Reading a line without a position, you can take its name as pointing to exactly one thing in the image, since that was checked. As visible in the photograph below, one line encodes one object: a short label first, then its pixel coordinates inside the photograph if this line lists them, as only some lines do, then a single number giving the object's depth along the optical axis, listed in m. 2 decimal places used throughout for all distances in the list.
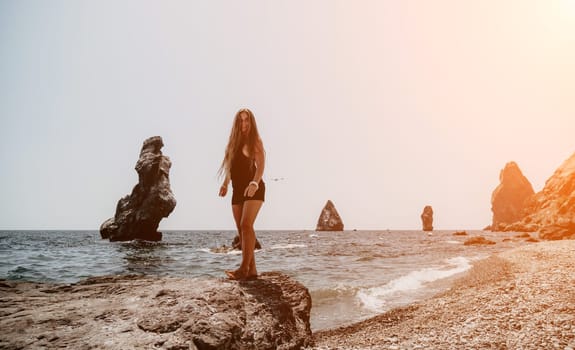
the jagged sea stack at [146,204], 55.22
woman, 6.09
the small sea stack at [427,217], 158.38
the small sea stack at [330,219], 174.88
